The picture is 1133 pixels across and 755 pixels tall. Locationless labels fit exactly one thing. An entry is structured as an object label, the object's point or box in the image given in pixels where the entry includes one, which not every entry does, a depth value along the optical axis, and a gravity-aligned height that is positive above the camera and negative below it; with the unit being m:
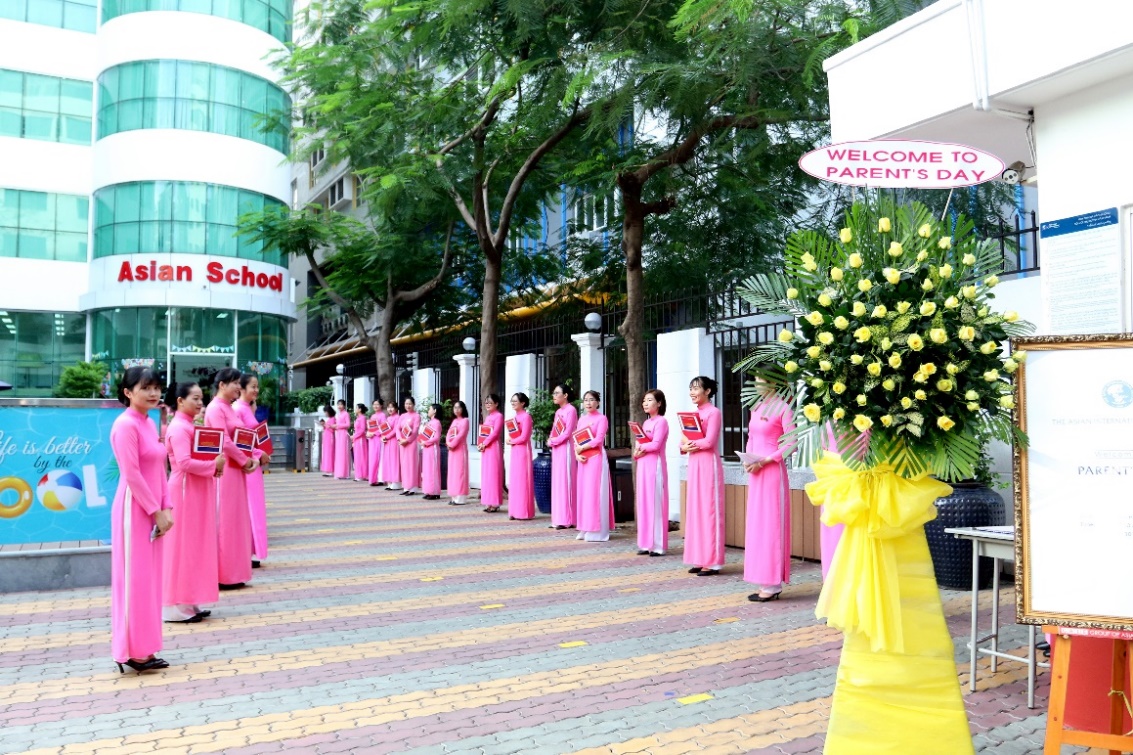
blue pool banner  8.08 -0.46
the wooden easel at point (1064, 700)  3.32 -1.06
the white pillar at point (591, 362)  13.75 +0.80
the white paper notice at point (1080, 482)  3.31 -0.25
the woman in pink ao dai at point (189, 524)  6.68 -0.77
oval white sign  4.36 +1.18
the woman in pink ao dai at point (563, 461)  12.10 -0.57
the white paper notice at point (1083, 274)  5.45 +0.83
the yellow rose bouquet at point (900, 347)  3.27 +0.24
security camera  6.74 +1.75
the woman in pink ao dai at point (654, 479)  9.62 -0.65
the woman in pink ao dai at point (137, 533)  5.23 -0.64
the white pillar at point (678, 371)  11.47 +0.56
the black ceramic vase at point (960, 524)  7.46 -0.88
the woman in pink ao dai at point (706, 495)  8.59 -0.73
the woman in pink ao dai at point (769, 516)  7.39 -0.81
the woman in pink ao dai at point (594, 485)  10.84 -0.79
